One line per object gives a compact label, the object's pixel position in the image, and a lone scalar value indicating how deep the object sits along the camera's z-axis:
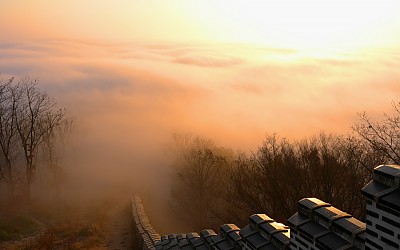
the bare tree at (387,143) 20.31
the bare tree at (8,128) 36.39
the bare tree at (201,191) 37.12
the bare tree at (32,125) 36.03
